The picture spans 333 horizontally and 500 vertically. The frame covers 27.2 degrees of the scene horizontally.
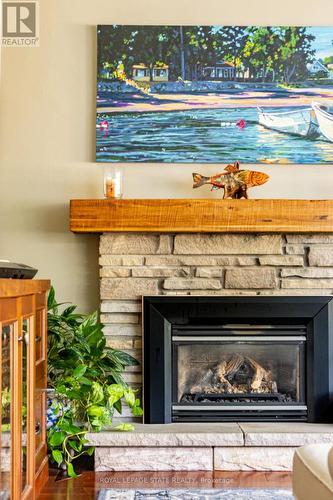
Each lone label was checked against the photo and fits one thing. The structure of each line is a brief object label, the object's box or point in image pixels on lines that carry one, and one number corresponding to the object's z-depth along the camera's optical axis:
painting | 3.75
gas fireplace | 3.64
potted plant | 3.31
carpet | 2.94
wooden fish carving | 3.62
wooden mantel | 3.52
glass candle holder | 3.60
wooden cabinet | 2.11
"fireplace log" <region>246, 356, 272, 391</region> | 3.75
